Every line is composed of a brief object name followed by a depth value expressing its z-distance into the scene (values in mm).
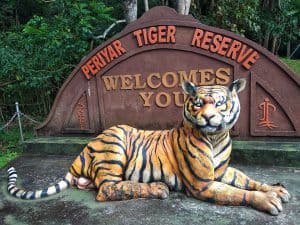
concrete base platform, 4109
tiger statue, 3207
